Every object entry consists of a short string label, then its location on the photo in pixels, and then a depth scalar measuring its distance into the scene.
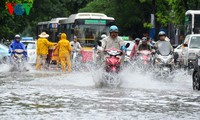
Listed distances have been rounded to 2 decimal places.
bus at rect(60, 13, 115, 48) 37.94
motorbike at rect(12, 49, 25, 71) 30.77
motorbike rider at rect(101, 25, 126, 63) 19.92
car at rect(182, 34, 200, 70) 31.66
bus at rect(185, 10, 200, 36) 40.02
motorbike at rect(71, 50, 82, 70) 34.44
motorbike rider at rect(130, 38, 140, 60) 26.19
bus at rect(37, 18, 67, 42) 47.05
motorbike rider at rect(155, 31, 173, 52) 24.02
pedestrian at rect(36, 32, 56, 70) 33.69
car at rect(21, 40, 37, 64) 40.66
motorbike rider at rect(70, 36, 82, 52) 34.38
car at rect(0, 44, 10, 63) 37.11
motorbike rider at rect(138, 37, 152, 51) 25.58
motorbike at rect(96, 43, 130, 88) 19.17
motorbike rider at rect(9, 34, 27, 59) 31.22
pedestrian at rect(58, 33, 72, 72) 30.42
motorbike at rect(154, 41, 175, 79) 23.22
